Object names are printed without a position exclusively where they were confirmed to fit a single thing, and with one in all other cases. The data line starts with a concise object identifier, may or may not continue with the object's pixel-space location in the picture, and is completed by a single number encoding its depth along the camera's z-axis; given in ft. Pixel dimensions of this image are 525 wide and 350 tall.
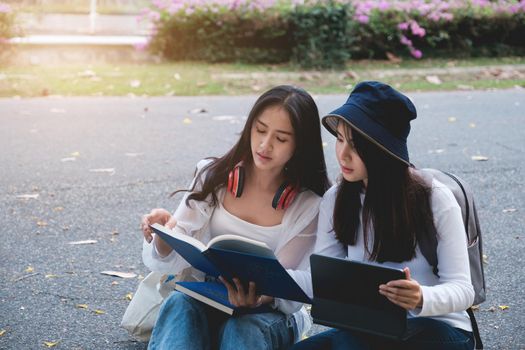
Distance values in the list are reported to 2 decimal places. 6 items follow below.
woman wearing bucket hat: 7.73
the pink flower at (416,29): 38.58
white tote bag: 9.74
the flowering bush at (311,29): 35.55
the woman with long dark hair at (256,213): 8.46
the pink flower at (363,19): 37.58
